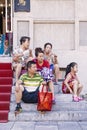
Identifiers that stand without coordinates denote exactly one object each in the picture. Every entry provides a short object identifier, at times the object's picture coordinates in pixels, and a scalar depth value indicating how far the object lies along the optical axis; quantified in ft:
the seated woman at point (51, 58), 39.14
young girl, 37.19
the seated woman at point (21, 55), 38.38
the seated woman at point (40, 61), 37.80
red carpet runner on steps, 35.88
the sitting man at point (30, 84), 35.78
